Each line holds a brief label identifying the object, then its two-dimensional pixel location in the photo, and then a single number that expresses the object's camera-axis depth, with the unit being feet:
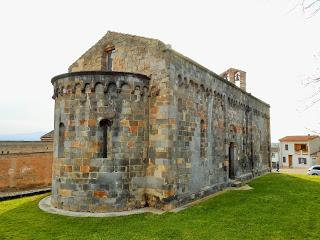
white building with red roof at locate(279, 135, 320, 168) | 177.78
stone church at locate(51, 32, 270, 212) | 36.42
